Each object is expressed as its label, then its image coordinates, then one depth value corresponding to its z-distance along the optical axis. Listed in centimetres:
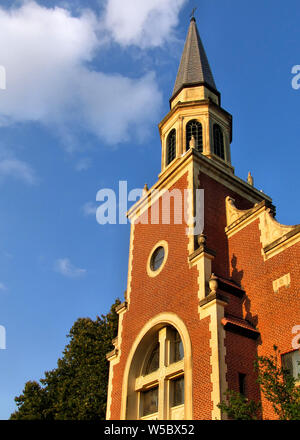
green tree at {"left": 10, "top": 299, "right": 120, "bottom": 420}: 2809
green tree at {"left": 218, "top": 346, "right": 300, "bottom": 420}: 1134
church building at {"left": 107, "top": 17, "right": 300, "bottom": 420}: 1560
